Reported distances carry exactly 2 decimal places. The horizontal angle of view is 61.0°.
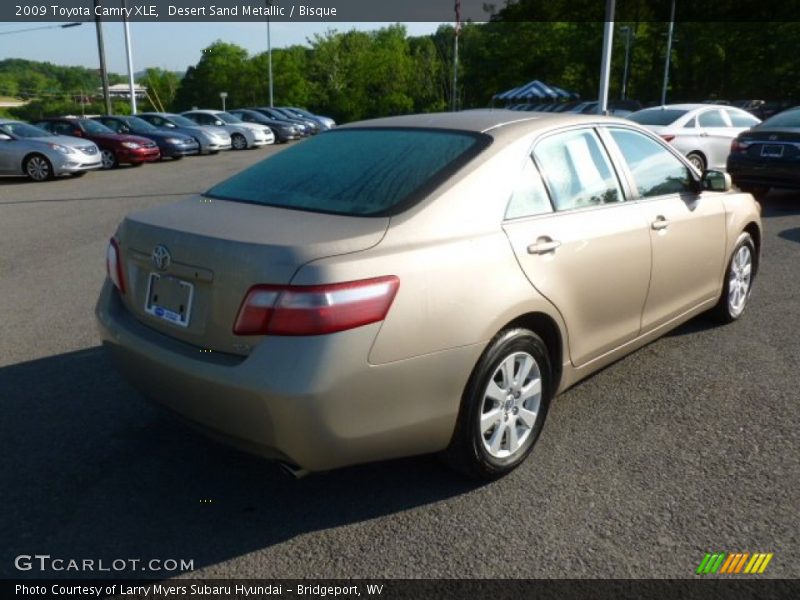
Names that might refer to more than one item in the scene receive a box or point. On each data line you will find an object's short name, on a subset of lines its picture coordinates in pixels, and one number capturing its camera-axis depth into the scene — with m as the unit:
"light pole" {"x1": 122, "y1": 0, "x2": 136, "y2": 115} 33.14
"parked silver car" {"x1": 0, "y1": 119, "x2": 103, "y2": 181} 14.91
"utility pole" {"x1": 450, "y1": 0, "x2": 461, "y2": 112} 36.84
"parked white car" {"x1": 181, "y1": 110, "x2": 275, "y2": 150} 25.87
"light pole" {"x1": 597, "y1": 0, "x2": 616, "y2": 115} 16.99
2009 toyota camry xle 2.39
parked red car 18.42
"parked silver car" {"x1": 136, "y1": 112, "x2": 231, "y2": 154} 22.91
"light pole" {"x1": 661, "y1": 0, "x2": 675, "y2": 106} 50.67
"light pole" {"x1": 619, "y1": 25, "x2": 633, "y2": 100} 49.32
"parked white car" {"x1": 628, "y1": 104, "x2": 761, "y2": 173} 11.84
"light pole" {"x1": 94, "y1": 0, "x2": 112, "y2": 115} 31.47
